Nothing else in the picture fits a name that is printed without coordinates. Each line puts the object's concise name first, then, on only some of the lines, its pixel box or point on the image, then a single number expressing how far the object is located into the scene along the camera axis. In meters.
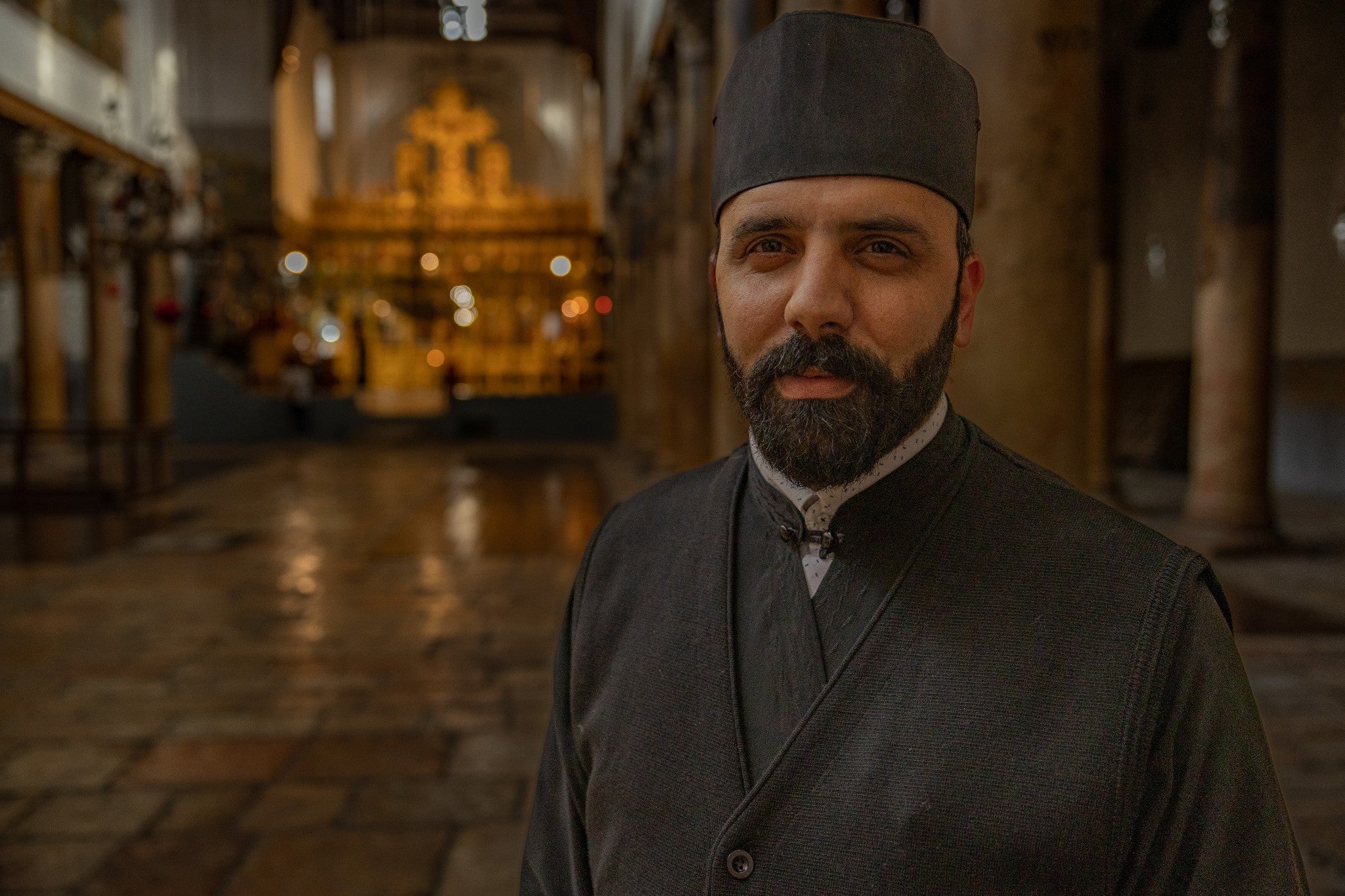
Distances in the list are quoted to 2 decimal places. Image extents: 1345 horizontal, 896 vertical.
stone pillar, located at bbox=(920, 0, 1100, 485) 3.30
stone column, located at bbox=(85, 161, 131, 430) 15.96
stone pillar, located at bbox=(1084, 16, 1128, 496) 10.48
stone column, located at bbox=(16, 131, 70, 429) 15.24
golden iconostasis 25.94
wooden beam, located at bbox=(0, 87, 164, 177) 13.99
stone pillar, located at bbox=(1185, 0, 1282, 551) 7.87
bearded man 1.05
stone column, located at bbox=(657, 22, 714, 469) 10.46
